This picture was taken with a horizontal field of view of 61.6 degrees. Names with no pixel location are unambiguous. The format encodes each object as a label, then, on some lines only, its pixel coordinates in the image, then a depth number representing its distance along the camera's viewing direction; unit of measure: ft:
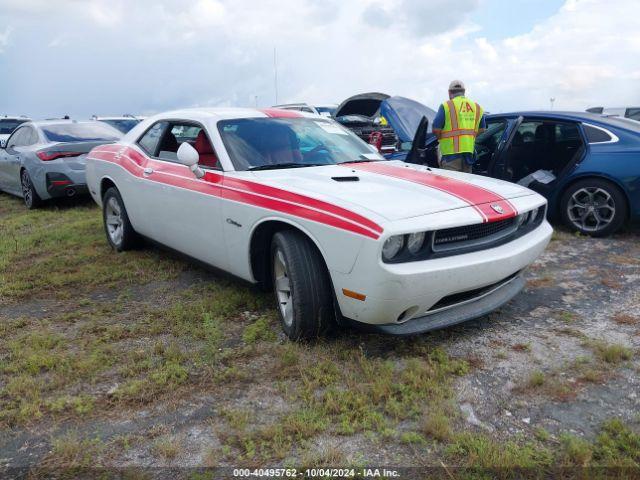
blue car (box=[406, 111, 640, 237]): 17.51
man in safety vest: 19.29
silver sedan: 24.90
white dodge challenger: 9.12
